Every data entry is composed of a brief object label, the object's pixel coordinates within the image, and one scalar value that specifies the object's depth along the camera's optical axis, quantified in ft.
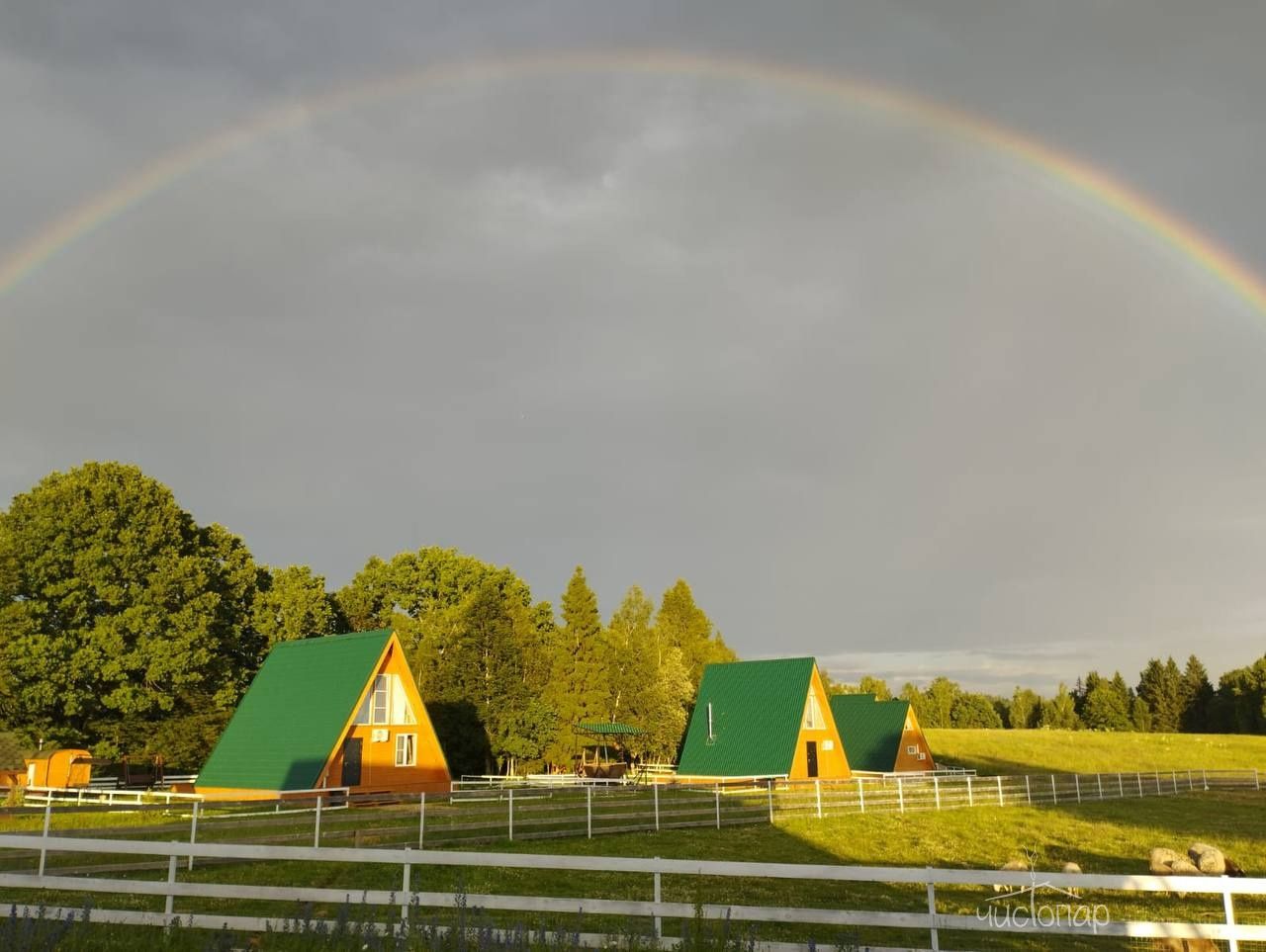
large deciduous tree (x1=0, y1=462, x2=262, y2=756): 168.66
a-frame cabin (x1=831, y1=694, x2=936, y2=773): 170.91
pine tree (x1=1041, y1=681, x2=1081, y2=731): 464.65
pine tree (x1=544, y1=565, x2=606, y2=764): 203.82
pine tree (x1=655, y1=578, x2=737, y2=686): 330.95
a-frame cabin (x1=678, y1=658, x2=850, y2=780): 147.54
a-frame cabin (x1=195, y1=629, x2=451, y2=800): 119.24
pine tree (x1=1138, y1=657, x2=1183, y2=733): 430.61
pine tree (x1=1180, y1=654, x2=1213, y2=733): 431.84
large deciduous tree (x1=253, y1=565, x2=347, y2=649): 225.15
